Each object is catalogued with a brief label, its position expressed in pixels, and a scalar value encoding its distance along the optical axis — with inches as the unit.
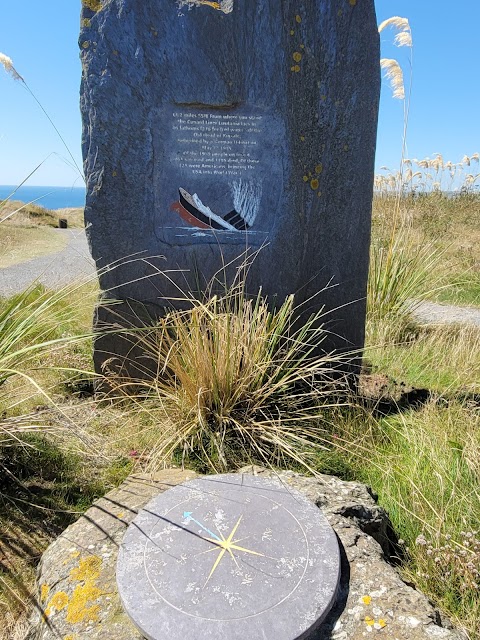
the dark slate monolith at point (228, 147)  117.5
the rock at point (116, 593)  58.8
